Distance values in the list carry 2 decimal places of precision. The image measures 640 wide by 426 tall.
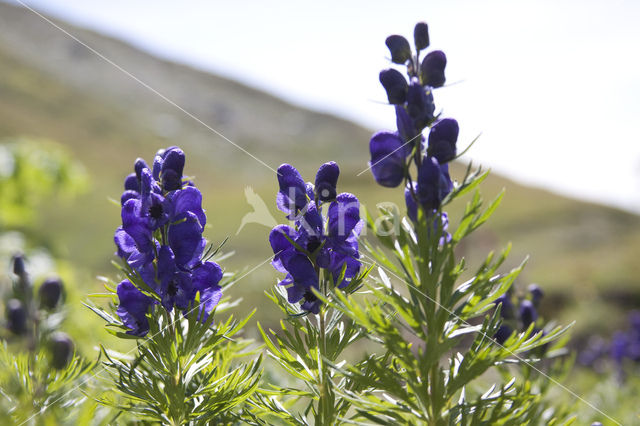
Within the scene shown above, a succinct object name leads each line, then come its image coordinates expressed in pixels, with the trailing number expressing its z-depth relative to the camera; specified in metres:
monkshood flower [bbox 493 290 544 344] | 1.74
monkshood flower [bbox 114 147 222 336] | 1.57
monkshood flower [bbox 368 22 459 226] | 1.54
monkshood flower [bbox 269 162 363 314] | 1.59
